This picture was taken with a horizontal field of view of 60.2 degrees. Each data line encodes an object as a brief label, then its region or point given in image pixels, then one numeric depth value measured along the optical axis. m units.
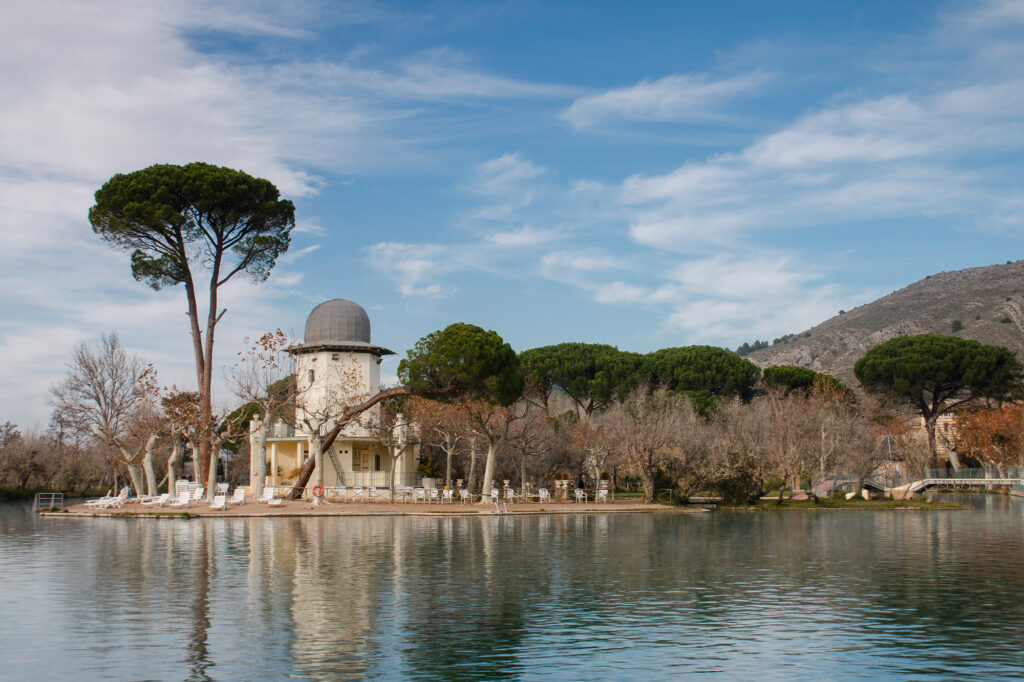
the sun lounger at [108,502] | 37.25
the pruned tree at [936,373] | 68.75
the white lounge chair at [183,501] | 36.48
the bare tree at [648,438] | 42.25
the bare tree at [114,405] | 42.16
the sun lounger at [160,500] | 36.26
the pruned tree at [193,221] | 42.44
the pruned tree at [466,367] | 44.66
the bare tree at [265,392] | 39.37
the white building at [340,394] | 49.59
